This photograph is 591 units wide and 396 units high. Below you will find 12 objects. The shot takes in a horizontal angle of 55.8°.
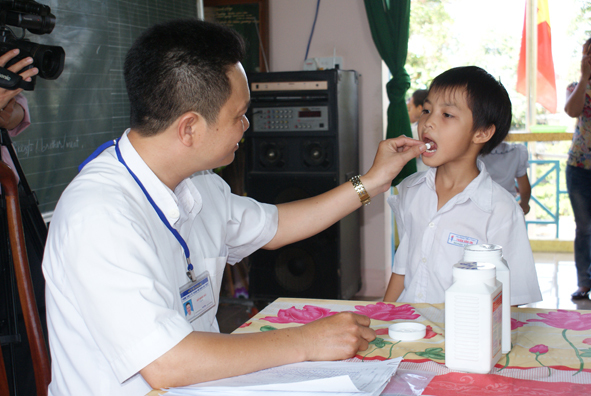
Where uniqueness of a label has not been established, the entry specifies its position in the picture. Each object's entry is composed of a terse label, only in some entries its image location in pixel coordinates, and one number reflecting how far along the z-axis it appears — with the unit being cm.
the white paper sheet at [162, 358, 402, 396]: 77
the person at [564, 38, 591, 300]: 324
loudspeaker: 315
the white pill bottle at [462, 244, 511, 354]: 87
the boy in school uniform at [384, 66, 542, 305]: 147
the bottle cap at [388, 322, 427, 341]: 99
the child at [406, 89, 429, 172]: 428
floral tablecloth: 80
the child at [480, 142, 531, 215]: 303
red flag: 491
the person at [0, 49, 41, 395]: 157
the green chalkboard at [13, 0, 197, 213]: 231
